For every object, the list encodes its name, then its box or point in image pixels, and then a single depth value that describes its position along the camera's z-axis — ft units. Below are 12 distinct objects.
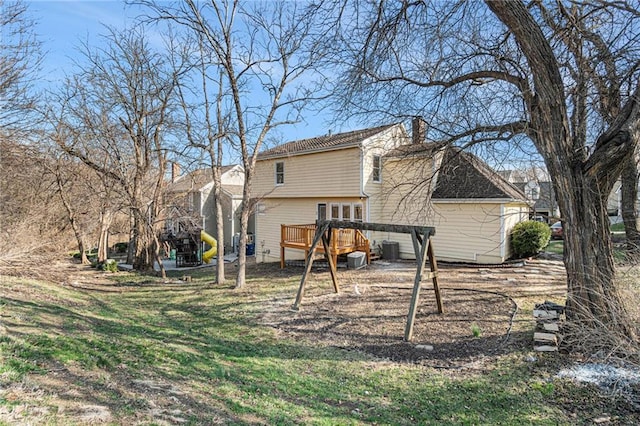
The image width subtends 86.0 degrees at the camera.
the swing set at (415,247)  22.47
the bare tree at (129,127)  45.47
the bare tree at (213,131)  42.29
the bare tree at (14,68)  31.81
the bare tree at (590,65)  19.72
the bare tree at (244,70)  36.35
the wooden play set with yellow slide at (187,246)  67.97
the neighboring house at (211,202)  83.66
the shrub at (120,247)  86.84
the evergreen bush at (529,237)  47.26
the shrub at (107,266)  51.88
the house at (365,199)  47.50
